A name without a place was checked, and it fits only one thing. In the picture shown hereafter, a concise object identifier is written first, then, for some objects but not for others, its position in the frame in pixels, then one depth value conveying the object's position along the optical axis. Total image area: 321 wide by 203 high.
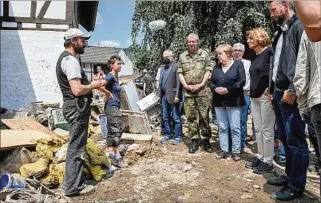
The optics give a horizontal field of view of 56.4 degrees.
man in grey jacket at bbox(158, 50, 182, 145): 5.61
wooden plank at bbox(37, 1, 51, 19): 8.77
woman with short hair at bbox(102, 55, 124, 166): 4.33
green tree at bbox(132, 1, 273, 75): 10.75
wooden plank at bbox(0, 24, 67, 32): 8.61
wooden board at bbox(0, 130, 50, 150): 3.97
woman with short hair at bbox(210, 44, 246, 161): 4.31
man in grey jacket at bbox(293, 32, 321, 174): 2.06
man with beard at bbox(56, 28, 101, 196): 3.29
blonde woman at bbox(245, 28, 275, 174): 3.68
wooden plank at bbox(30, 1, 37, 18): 8.72
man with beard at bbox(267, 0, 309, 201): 2.83
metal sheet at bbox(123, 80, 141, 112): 7.38
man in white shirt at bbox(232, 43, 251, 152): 5.11
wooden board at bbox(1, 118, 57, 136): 5.44
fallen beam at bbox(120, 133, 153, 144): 5.33
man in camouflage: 4.74
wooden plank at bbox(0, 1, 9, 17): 8.48
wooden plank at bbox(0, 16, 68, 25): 8.51
